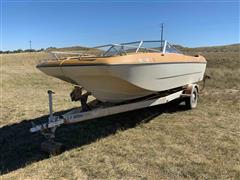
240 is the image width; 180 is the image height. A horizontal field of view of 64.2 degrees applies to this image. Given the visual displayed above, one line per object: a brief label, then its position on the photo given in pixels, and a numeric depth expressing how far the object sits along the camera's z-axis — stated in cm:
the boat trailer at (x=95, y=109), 332
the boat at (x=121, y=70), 337
